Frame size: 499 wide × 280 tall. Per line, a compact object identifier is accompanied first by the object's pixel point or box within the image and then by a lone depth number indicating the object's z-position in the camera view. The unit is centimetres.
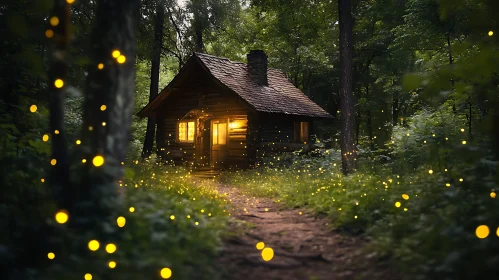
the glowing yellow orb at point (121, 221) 428
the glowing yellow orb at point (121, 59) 482
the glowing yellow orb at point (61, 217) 406
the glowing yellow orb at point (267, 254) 502
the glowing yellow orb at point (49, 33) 456
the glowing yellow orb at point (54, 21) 459
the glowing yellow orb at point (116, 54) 479
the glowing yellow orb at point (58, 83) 448
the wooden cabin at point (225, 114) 1764
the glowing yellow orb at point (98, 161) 459
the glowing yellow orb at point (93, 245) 382
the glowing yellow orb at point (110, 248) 392
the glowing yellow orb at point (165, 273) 381
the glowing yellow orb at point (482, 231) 382
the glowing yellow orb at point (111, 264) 375
